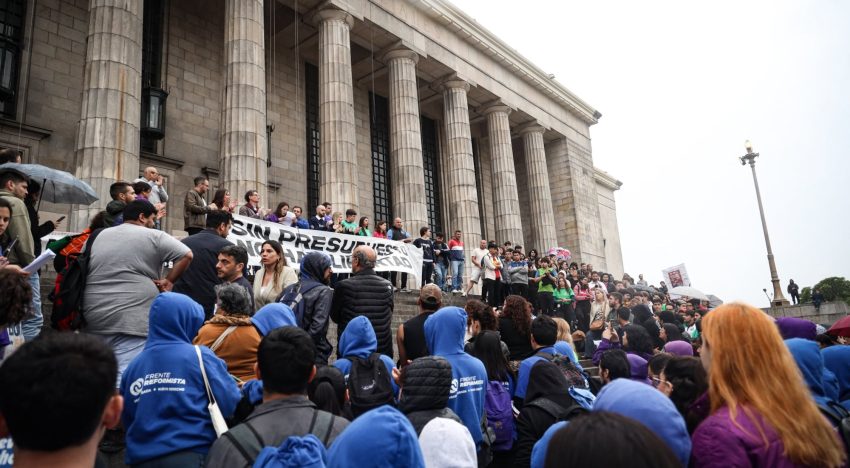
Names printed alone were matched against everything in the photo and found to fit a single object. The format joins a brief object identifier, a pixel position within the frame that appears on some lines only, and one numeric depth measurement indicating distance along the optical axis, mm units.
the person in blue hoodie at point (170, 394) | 3000
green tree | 71194
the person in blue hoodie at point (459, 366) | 4043
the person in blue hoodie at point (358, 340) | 4176
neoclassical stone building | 12961
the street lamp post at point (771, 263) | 27422
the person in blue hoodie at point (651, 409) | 1988
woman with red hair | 2002
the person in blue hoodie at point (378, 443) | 1946
